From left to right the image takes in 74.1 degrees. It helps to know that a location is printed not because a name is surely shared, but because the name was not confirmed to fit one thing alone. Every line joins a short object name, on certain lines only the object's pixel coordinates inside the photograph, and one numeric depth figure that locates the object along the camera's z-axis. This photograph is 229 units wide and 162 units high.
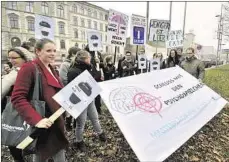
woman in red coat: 1.37
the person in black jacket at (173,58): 4.73
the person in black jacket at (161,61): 5.26
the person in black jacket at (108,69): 4.44
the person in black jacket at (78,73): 2.28
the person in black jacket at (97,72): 3.03
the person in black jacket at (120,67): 4.85
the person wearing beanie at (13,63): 1.77
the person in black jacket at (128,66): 4.81
